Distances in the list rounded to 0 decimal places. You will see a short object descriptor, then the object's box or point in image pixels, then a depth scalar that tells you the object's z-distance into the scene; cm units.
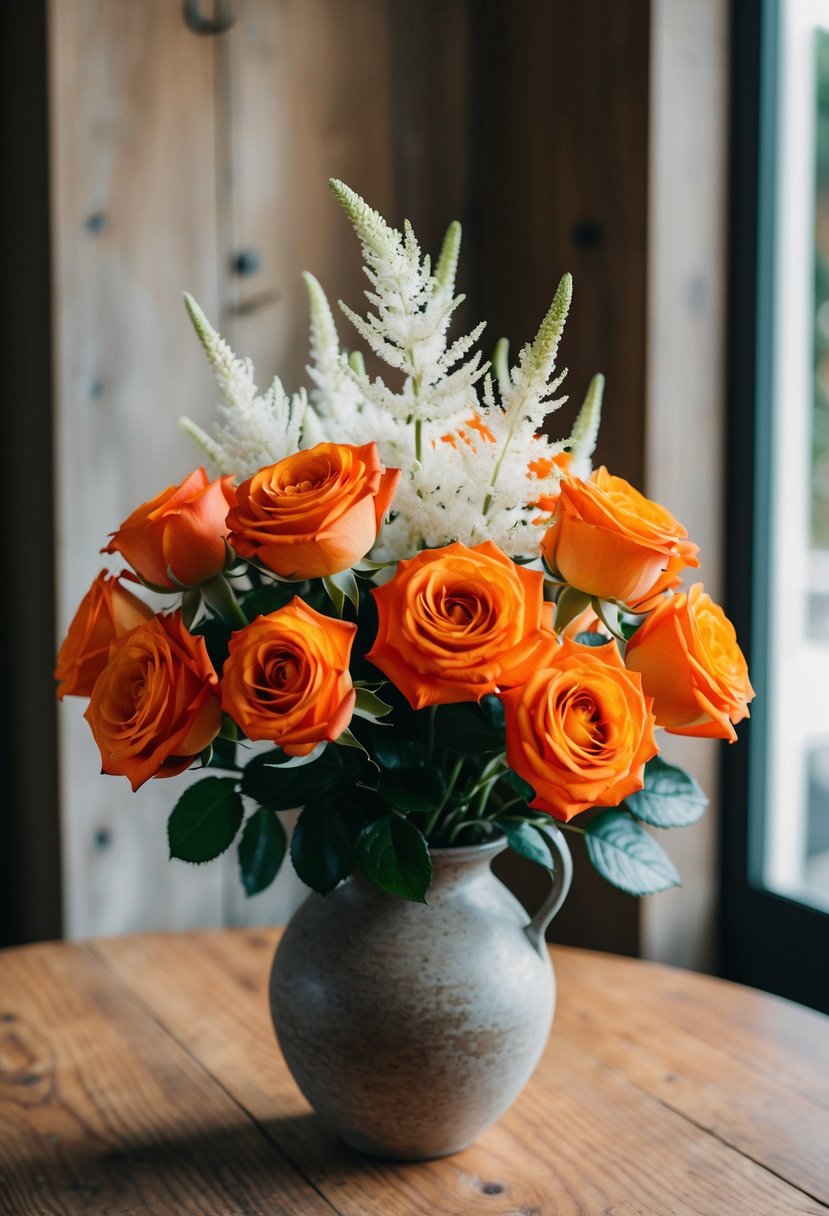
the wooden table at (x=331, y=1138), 76
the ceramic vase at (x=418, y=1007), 73
